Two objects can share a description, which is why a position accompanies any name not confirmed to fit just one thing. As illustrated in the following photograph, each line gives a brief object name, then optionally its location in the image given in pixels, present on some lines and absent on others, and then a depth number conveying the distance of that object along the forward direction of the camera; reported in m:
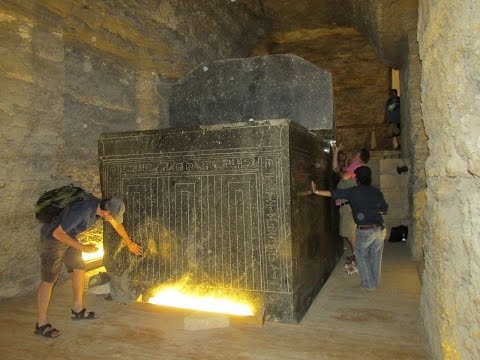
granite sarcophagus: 2.71
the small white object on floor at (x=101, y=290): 3.45
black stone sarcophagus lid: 3.96
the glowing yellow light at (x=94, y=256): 4.38
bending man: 2.54
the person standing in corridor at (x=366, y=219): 3.38
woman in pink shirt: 4.10
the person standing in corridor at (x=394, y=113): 6.80
